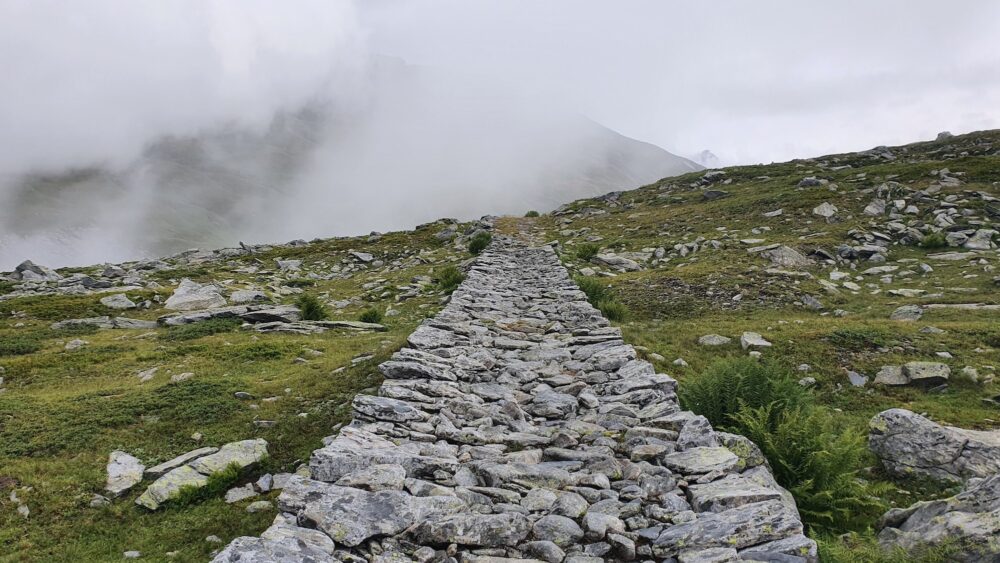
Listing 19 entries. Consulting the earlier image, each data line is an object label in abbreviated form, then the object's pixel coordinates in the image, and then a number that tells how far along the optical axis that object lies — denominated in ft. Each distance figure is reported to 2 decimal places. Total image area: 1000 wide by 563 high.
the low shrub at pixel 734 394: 29.37
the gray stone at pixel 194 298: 88.98
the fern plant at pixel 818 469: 21.71
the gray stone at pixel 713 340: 51.52
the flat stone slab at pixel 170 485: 26.30
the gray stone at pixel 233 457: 28.96
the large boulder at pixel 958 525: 14.51
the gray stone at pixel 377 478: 19.56
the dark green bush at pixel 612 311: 61.57
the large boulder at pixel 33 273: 148.25
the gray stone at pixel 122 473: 27.89
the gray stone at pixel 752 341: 49.06
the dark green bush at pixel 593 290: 64.86
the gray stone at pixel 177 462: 29.25
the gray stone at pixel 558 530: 16.96
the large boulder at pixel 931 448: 26.84
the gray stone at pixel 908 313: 59.11
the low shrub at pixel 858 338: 47.73
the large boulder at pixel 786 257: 83.13
